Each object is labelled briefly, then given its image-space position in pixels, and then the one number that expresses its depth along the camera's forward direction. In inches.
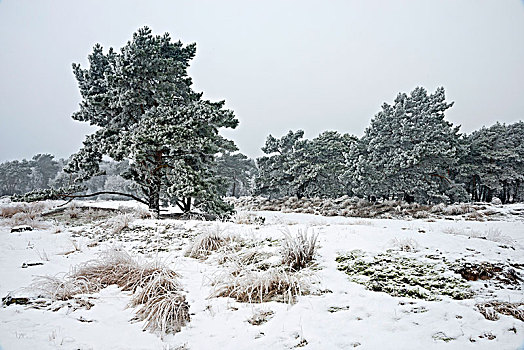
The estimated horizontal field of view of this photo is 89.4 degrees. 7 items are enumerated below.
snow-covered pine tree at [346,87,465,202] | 651.5
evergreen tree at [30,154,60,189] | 1534.2
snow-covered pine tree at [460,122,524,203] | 852.0
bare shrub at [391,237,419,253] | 136.4
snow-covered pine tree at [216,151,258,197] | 1335.5
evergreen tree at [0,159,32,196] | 1393.9
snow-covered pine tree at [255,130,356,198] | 855.7
